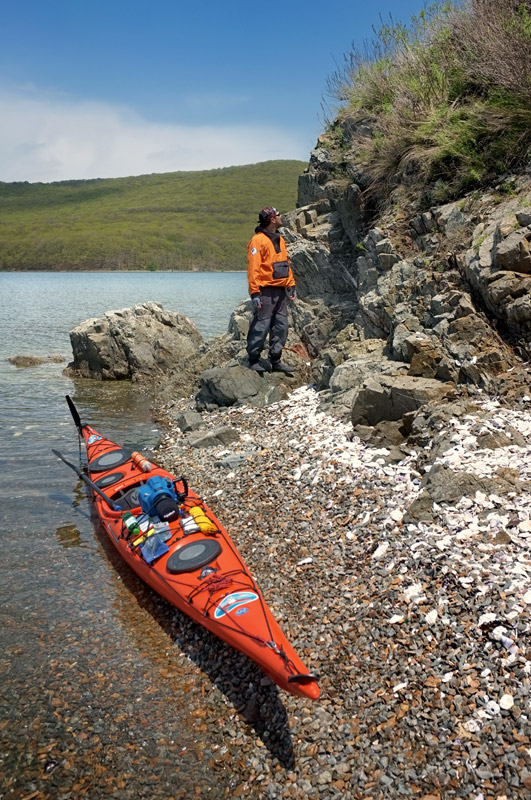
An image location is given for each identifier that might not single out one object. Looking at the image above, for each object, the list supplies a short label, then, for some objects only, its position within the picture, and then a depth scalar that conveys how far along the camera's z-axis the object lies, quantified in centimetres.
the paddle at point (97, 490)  784
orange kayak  454
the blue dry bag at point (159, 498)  696
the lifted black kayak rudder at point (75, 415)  1106
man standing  1205
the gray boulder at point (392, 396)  794
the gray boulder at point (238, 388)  1230
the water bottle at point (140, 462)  871
